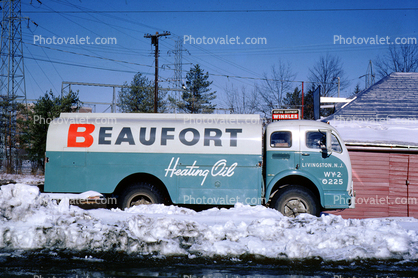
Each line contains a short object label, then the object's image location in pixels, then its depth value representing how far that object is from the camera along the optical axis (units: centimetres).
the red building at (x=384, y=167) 1077
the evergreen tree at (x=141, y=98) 3947
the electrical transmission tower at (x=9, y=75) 2800
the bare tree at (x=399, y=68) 3588
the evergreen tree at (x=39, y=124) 2225
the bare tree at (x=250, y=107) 3186
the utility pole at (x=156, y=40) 2563
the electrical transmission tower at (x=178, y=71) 3566
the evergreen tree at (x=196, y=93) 4475
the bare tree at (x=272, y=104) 3049
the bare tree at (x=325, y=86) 4205
